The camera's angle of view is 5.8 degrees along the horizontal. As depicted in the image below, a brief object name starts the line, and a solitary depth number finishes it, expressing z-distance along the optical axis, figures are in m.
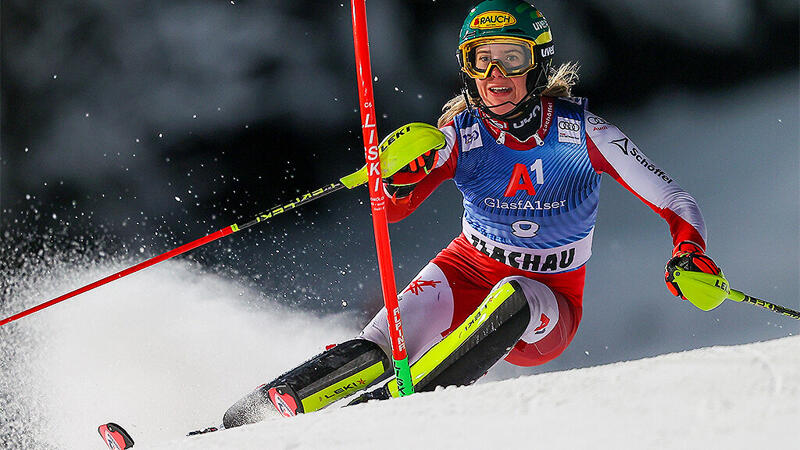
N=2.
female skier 17.97
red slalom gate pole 17.70
